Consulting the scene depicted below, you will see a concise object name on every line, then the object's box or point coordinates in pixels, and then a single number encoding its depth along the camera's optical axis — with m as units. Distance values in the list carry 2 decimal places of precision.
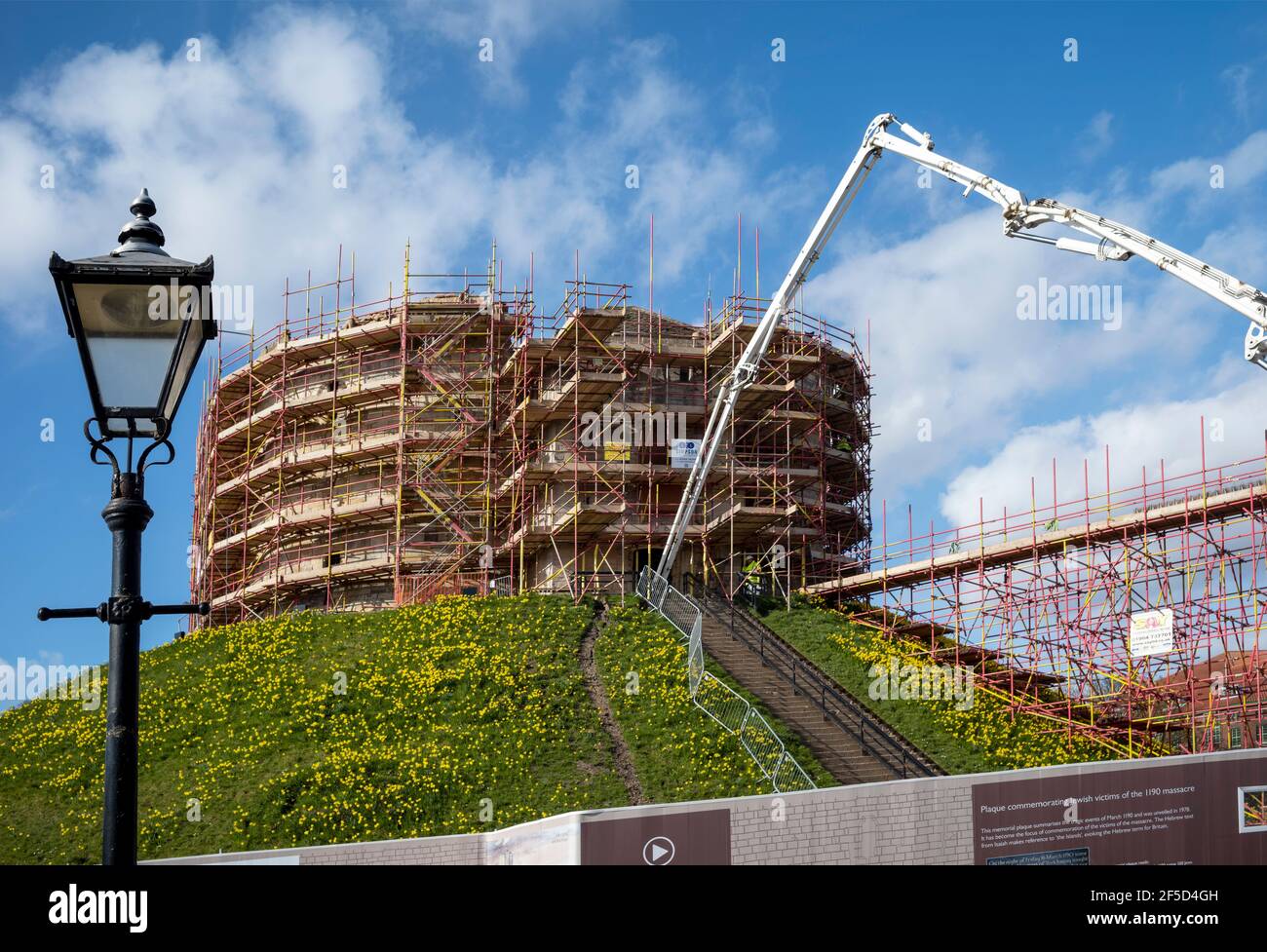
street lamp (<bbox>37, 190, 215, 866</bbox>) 5.98
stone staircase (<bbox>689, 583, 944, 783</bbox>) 28.55
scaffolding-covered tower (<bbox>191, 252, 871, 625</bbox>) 42.19
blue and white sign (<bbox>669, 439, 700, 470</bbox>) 42.19
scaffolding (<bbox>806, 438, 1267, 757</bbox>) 30.94
